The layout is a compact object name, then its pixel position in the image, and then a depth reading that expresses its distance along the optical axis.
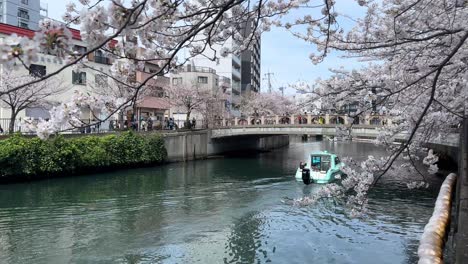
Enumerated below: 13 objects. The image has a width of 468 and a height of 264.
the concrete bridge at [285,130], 25.98
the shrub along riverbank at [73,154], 18.75
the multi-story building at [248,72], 69.75
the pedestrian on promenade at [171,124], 34.49
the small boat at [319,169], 19.02
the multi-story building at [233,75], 59.66
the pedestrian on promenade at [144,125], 32.41
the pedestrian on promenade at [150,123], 32.28
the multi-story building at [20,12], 42.47
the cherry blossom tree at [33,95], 22.31
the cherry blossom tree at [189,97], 38.12
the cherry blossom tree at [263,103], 55.09
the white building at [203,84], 42.89
